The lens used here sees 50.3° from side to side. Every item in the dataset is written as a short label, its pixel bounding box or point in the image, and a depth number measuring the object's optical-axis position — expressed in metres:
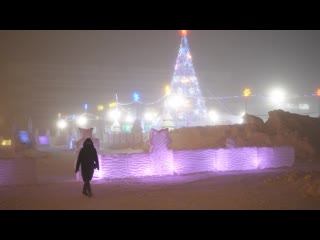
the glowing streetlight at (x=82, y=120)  44.50
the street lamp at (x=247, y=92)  28.72
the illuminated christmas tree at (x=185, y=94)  32.66
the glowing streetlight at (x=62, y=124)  48.54
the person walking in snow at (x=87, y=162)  10.56
